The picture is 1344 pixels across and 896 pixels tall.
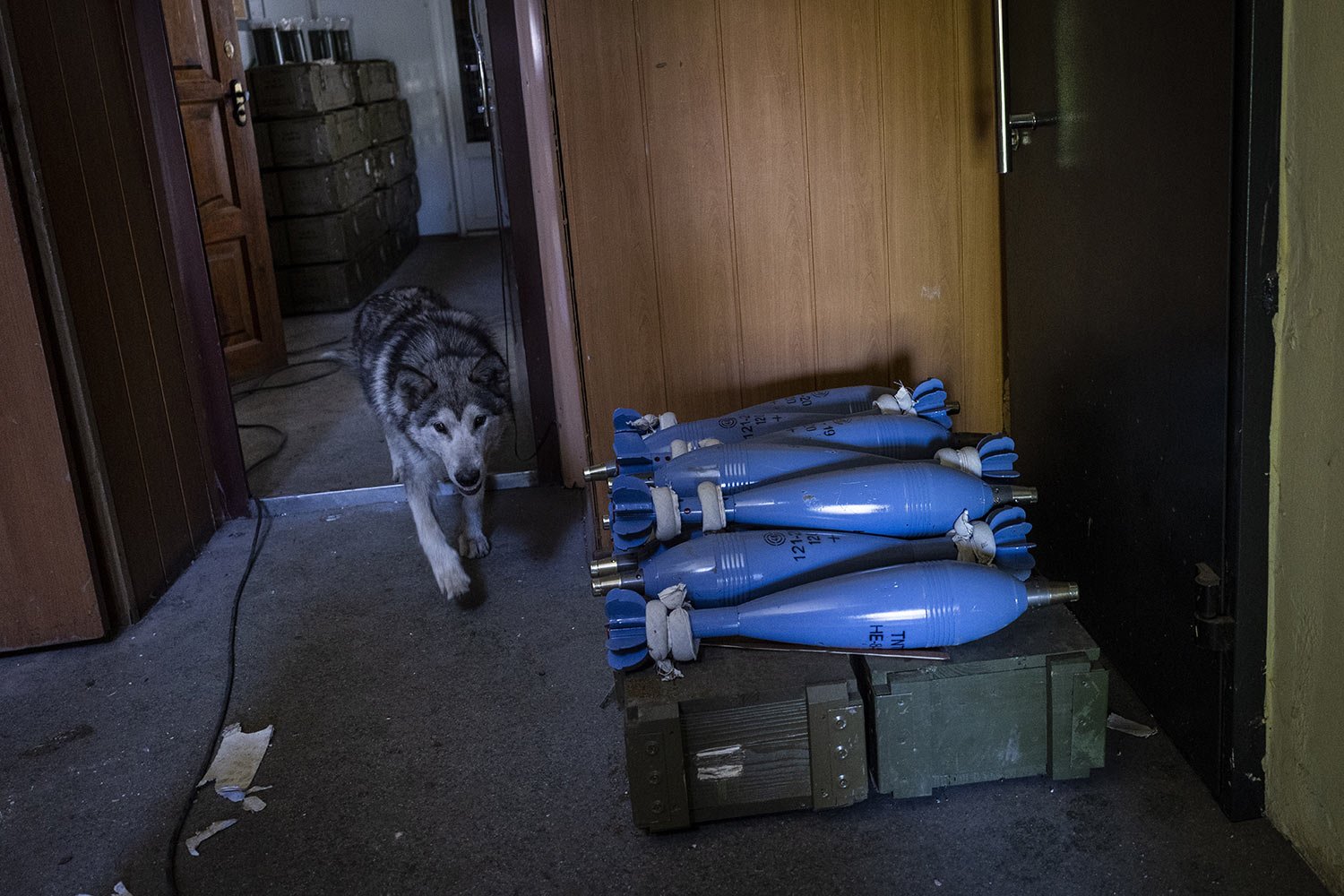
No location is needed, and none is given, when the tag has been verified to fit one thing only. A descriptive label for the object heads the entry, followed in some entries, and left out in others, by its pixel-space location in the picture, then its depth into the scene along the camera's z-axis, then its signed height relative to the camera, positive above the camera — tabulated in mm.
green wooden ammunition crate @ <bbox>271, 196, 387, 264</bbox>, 7188 -408
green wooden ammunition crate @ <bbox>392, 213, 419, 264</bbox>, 9187 -605
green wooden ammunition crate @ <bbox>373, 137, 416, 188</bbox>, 8734 +40
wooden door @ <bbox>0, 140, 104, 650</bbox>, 2773 -769
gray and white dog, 3367 -747
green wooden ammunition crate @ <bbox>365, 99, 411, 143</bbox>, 8609 +374
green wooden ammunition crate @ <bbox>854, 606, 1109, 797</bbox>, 1928 -1013
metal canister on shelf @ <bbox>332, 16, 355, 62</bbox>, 8992 +1053
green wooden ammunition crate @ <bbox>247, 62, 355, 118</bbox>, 7043 +528
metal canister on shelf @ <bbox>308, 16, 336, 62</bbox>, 8331 +983
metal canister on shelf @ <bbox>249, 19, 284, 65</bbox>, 7750 +922
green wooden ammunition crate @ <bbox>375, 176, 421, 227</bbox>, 8781 -284
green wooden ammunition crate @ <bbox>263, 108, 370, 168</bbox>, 7055 +208
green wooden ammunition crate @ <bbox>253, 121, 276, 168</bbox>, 7051 +248
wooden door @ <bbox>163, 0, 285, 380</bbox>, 5059 -11
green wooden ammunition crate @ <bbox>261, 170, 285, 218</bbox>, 7113 -106
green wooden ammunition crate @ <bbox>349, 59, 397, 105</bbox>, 8344 +675
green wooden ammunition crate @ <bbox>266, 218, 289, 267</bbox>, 7195 -388
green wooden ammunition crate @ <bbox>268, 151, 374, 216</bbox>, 7102 -95
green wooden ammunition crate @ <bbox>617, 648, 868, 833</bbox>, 1905 -1006
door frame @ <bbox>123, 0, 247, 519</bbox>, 3564 -187
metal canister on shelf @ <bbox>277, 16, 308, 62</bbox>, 7871 +931
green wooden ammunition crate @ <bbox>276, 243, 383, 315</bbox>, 7305 -726
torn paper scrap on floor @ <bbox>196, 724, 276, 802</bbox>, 2270 -1190
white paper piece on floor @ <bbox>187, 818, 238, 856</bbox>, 2101 -1199
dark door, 1792 -432
